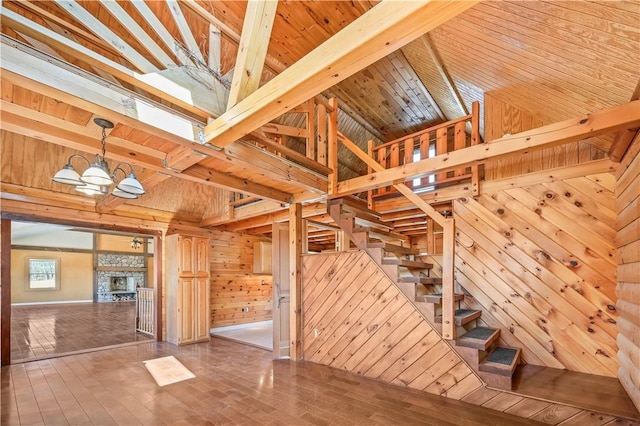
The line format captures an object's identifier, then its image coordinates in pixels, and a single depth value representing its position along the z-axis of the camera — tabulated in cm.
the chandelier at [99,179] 261
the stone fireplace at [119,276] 1259
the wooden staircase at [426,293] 279
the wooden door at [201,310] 562
